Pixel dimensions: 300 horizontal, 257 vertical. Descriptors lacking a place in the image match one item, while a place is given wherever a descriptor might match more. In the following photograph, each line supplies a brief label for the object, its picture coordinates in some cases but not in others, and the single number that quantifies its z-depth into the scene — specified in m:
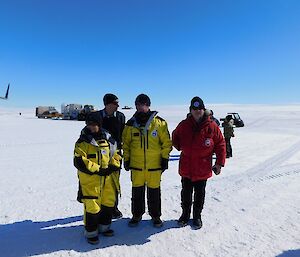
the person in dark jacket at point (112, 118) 4.29
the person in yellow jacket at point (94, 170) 3.77
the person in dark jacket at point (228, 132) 11.02
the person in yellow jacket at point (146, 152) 4.25
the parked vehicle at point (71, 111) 44.03
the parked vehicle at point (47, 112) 50.00
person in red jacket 4.31
